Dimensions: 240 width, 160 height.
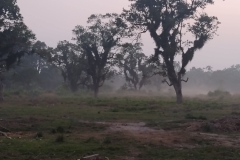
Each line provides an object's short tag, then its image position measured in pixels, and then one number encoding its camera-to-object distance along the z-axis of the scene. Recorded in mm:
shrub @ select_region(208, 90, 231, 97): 55700
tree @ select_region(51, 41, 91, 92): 58825
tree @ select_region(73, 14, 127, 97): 51844
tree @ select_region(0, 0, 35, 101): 36188
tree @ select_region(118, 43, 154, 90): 68125
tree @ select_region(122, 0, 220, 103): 34750
